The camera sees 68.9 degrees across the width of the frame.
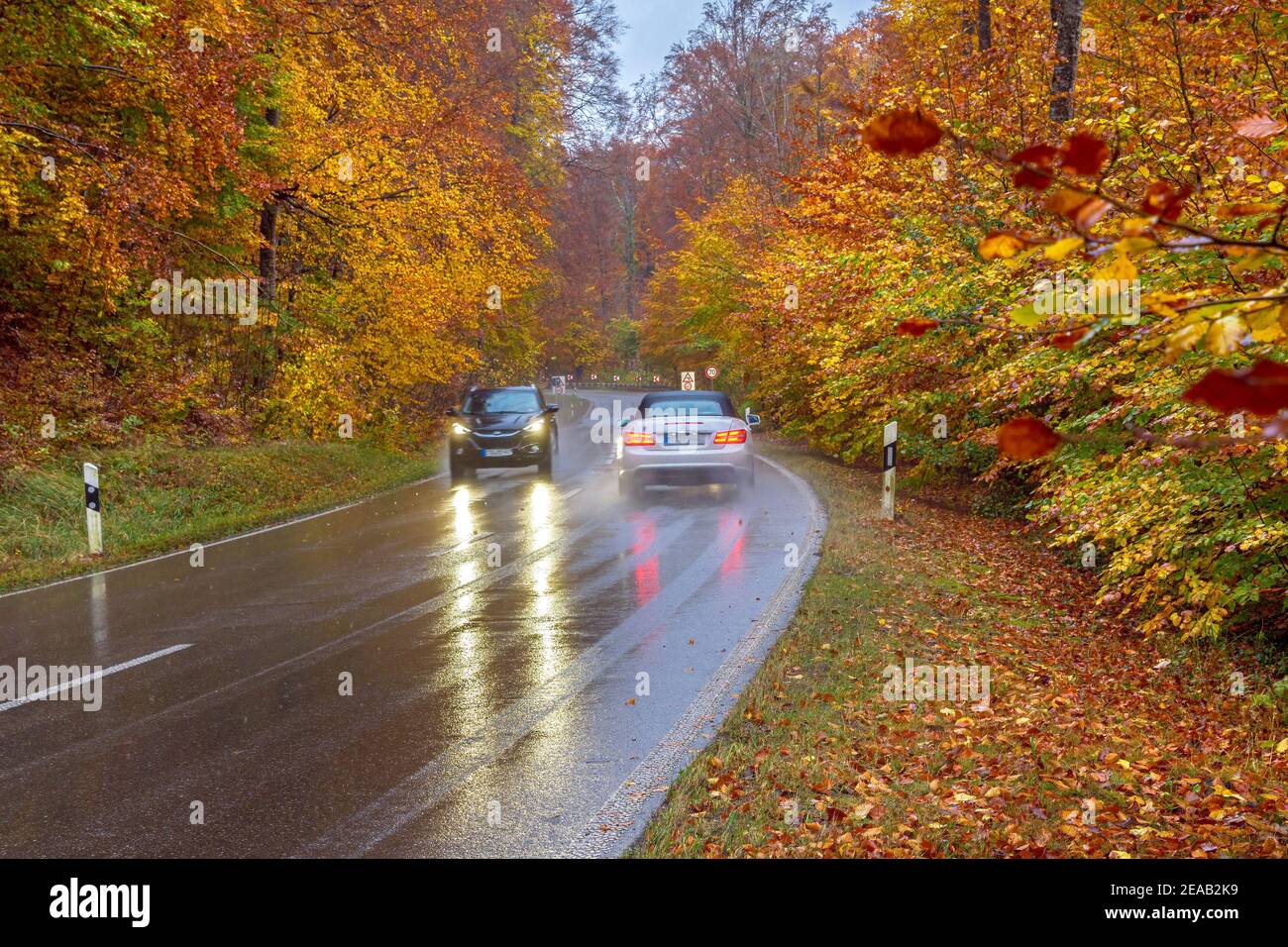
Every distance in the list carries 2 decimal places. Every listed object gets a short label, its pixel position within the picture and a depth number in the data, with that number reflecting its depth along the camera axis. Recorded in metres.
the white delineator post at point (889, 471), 13.66
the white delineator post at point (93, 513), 12.07
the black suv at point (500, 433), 20.45
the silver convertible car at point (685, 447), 15.87
